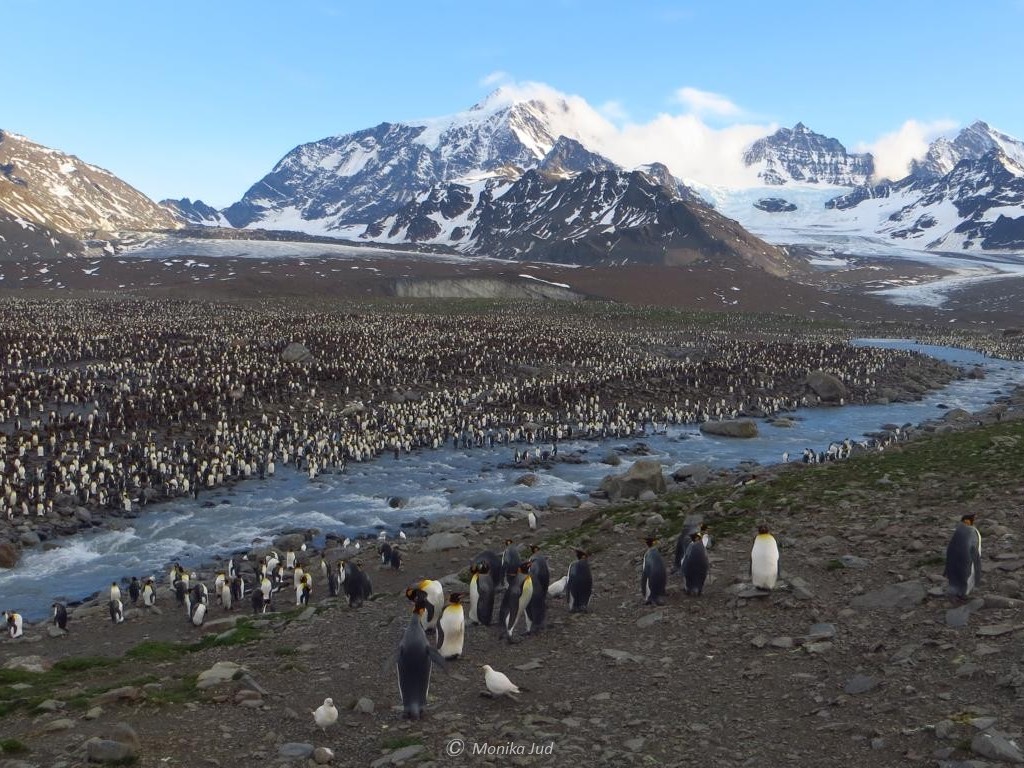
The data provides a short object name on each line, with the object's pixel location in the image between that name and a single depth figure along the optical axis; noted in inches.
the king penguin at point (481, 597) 434.6
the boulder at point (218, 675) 359.6
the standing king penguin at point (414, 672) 319.3
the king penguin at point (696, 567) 427.5
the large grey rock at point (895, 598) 367.2
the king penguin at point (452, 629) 374.0
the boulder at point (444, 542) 709.9
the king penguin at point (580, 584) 433.4
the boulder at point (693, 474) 956.6
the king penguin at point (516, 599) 407.5
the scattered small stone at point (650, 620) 404.5
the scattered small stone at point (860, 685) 299.7
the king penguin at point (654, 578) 428.1
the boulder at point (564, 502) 871.7
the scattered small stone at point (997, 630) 318.7
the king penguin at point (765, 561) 405.1
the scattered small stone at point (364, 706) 330.3
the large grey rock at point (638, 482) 886.4
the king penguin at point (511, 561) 497.7
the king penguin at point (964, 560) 359.6
